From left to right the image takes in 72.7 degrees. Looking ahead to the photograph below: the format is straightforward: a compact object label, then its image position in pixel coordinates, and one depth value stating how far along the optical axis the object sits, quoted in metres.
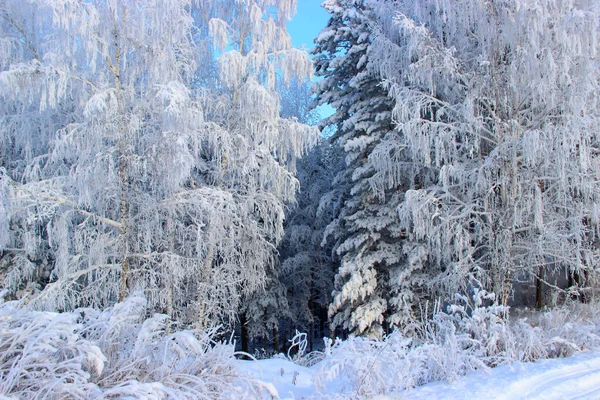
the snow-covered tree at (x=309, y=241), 13.38
